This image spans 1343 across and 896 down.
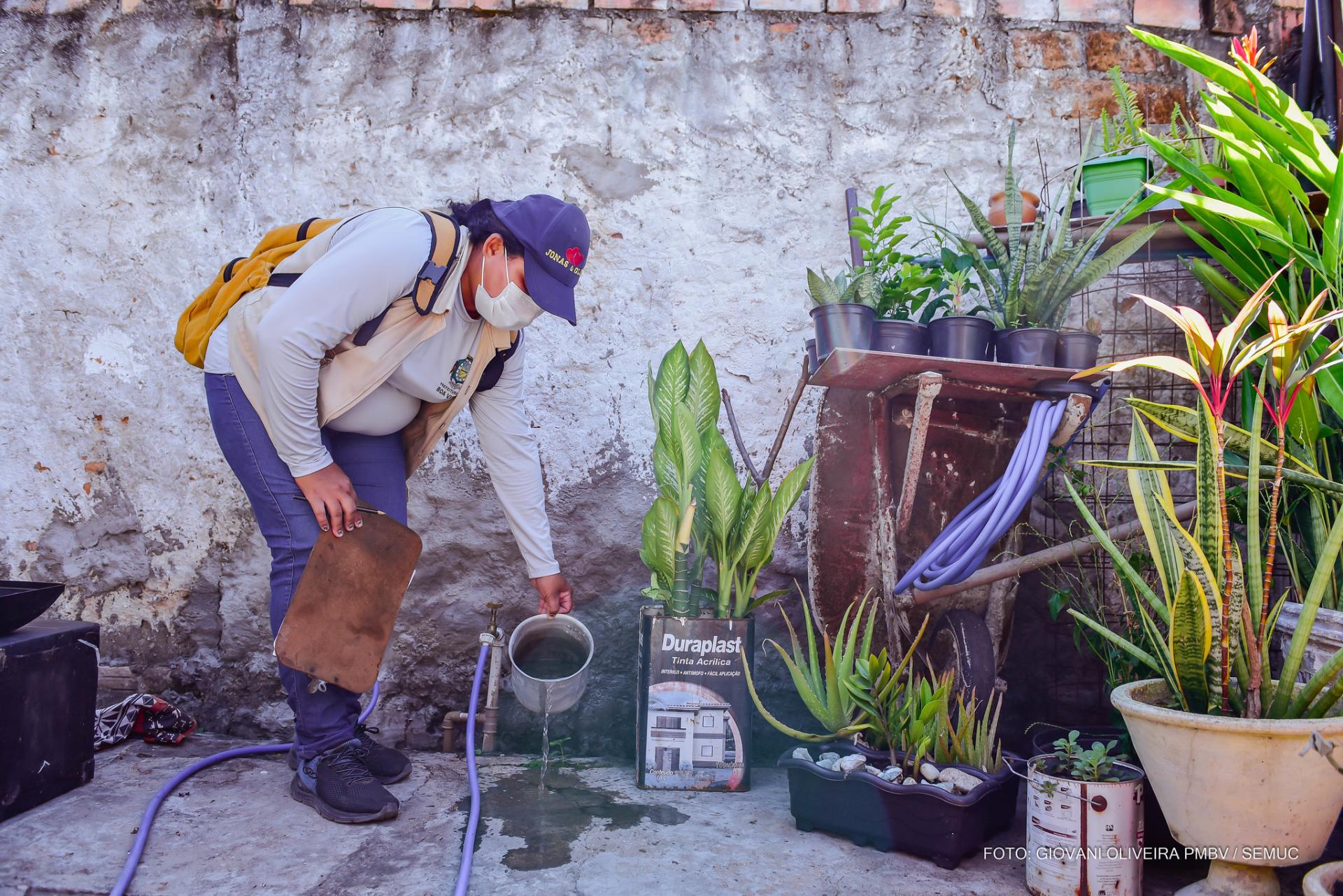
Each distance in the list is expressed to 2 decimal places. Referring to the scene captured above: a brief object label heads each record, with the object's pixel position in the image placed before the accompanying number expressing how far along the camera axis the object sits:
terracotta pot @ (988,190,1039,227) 2.55
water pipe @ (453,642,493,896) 1.58
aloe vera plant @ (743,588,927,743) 1.92
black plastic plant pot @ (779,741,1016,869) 1.72
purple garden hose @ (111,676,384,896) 1.57
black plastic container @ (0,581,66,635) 1.97
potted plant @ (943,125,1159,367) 1.99
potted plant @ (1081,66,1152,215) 2.29
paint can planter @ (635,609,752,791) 2.16
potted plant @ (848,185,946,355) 2.02
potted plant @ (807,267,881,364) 2.00
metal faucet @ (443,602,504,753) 2.25
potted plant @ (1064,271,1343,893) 1.40
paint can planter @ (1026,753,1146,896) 1.56
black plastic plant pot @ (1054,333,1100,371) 2.01
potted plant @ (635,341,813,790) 2.16
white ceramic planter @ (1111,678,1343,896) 1.40
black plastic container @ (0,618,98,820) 1.88
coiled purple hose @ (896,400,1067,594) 1.89
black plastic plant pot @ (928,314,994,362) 1.98
